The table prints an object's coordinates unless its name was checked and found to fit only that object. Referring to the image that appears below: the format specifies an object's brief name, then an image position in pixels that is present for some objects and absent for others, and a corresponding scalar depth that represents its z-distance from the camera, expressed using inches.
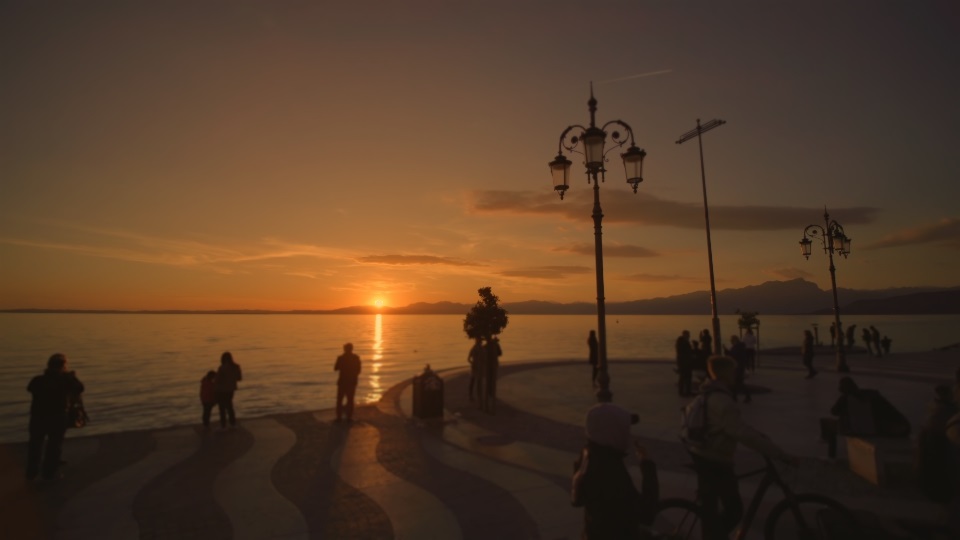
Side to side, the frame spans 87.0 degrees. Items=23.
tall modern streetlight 797.7
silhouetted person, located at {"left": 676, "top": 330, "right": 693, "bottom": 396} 660.1
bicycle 177.9
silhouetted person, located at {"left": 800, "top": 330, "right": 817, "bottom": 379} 830.5
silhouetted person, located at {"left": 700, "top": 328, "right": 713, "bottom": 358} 705.0
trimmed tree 604.1
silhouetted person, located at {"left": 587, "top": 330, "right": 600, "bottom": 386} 758.5
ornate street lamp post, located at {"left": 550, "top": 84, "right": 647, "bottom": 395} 346.9
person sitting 363.6
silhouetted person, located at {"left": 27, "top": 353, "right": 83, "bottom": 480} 334.3
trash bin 517.3
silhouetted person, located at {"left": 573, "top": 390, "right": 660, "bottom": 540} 141.0
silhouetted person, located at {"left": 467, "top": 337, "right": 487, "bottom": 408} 565.6
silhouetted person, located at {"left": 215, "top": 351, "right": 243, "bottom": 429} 489.7
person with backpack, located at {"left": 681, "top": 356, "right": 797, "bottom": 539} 179.2
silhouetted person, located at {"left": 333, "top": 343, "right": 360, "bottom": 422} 516.1
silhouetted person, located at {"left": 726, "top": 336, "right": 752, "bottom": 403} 640.4
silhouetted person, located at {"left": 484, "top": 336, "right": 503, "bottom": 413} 559.5
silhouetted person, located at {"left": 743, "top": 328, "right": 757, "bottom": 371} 843.4
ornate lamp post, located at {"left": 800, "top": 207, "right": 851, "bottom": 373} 884.6
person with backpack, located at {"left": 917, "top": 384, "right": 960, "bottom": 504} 180.1
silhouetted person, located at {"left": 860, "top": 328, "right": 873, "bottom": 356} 1317.7
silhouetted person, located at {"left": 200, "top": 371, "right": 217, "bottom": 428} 494.6
